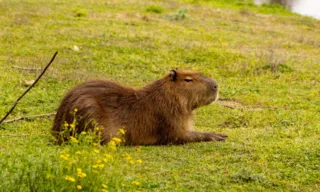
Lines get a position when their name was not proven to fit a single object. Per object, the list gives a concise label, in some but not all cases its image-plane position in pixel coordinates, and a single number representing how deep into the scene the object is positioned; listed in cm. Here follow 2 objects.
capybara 1514
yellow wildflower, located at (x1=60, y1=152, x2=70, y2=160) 930
